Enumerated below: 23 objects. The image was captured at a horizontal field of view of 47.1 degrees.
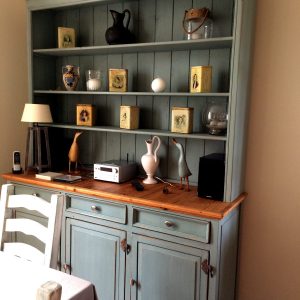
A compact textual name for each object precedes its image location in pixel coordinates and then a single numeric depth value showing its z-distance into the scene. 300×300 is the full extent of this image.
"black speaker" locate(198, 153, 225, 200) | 1.99
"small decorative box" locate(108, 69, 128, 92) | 2.44
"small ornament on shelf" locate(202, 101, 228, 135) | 2.13
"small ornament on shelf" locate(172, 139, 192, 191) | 2.19
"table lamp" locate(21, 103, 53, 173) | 2.44
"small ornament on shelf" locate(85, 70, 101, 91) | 2.54
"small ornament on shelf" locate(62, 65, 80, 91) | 2.59
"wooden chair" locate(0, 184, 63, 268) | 1.52
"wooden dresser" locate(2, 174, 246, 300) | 1.84
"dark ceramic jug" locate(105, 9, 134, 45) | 2.34
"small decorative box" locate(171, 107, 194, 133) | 2.18
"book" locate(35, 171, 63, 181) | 2.40
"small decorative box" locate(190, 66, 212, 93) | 2.08
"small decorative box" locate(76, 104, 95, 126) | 2.56
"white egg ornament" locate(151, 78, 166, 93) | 2.26
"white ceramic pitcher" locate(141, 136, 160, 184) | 2.33
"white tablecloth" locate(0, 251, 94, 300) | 1.17
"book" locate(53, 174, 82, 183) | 2.34
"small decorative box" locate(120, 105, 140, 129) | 2.38
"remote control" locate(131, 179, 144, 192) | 2.17
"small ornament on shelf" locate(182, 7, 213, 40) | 2.07
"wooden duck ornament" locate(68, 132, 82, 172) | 2.63
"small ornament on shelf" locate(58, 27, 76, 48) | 2.58
